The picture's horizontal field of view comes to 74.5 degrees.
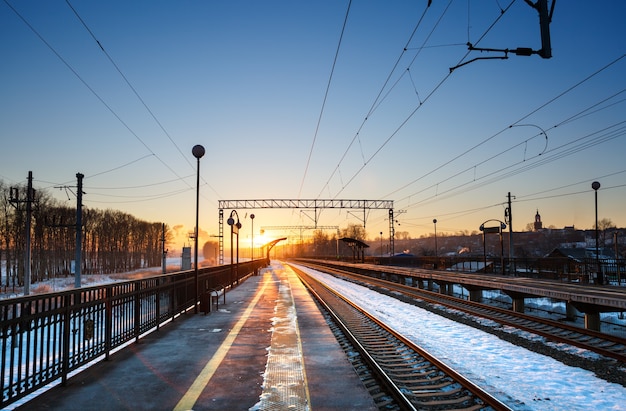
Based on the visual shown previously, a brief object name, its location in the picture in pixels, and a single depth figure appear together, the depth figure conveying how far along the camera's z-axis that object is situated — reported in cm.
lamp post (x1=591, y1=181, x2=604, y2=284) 2322
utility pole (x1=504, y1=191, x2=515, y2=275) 4047
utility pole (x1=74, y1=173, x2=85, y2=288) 2430
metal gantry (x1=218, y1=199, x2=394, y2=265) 4934
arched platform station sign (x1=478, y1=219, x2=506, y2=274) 3502
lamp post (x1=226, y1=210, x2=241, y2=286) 2415
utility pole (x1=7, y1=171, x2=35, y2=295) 2414
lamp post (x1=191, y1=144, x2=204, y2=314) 1368
